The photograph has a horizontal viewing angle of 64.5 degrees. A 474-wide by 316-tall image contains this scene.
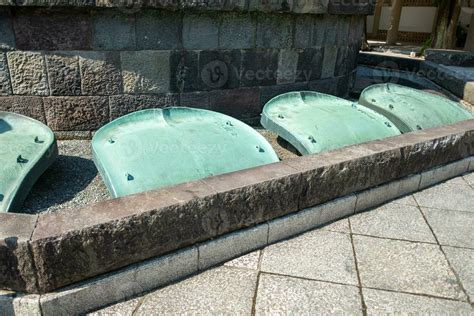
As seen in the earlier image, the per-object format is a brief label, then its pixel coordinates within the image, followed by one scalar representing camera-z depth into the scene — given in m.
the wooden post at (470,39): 18.55
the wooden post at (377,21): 25.35
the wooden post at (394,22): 20.97
